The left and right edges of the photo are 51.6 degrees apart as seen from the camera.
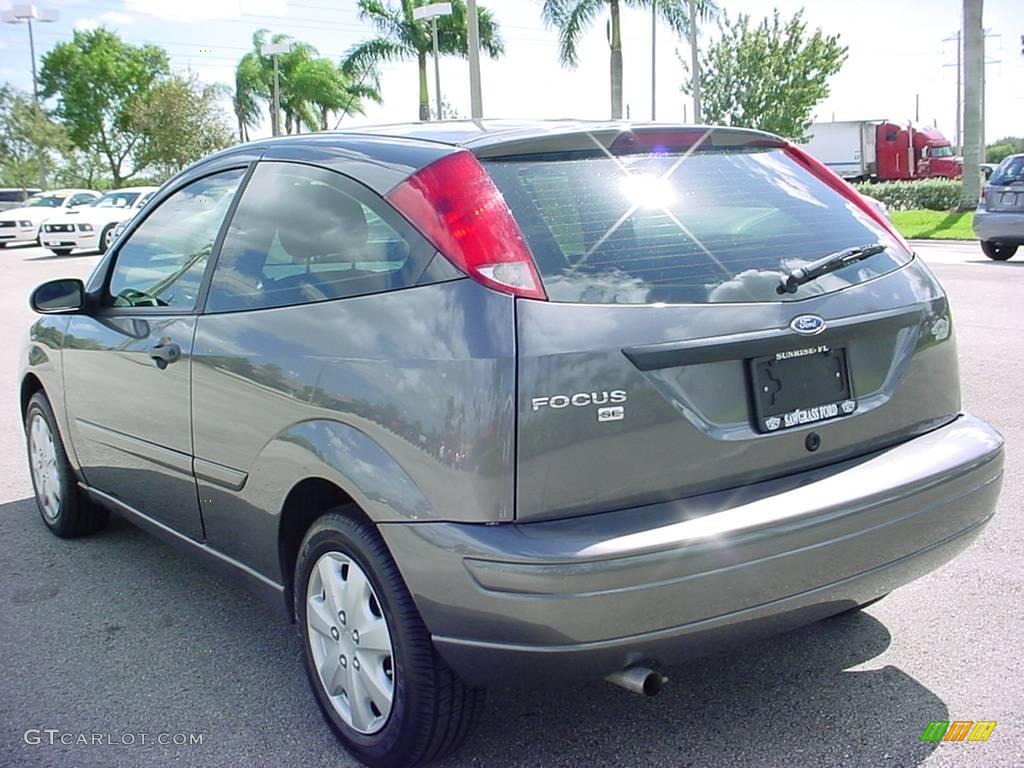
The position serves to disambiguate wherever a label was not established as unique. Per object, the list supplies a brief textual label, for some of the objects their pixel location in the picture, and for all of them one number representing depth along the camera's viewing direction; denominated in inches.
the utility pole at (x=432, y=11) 1045.2
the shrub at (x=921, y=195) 1123.9
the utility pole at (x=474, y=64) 734.3
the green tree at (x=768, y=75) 1663.4
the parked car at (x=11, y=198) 1407.6
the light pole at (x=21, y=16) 1595.7
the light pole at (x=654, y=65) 1454.2
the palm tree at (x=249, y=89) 1940.2
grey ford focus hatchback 94.3
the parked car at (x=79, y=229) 995.3
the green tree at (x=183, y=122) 2036.2
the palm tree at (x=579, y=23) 1226.6
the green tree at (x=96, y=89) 2694.4
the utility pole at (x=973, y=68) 891.4
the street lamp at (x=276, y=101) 1283.2
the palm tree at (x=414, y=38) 1480.1
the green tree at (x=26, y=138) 2060.8
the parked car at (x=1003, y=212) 577.3
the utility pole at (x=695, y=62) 1245.7
